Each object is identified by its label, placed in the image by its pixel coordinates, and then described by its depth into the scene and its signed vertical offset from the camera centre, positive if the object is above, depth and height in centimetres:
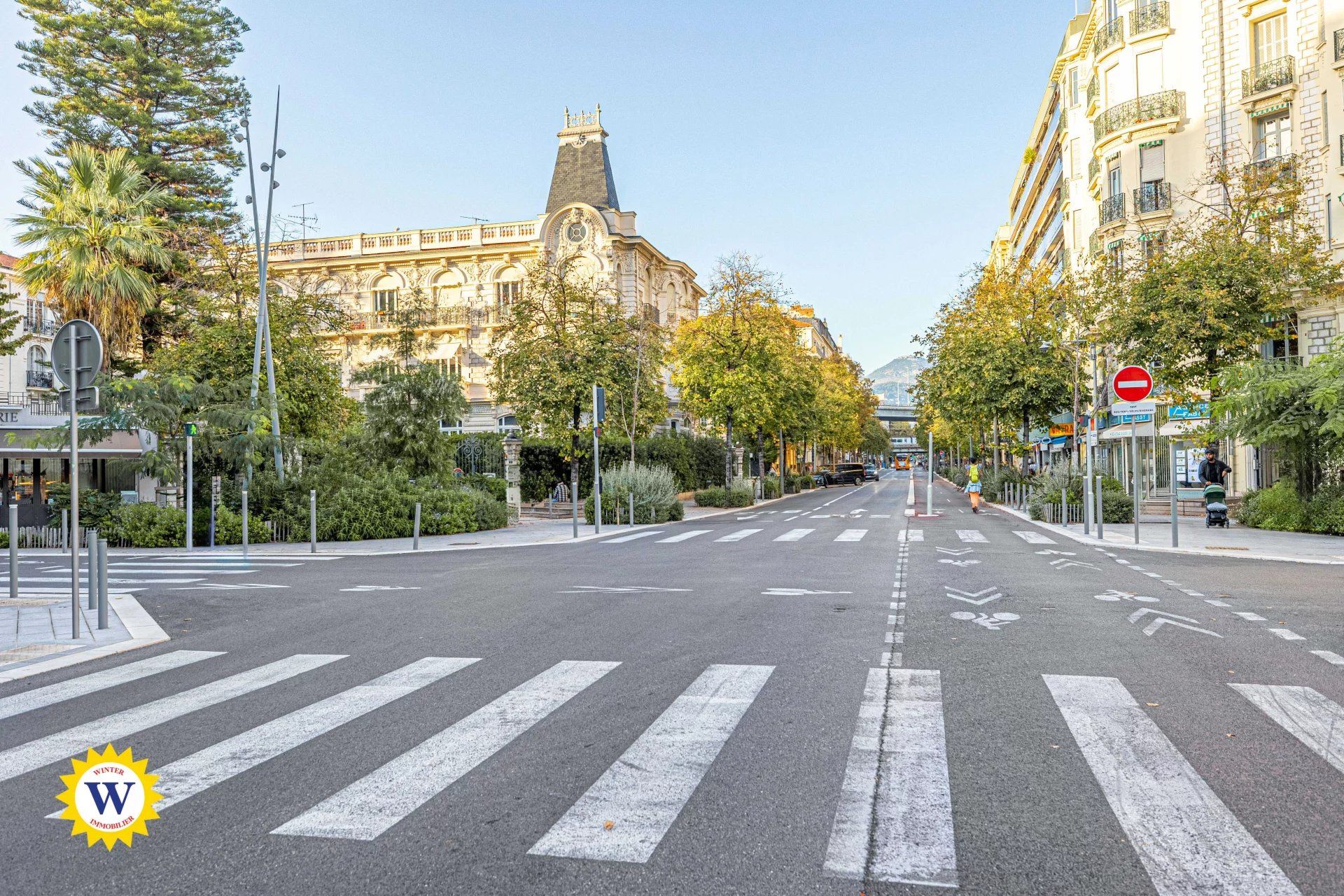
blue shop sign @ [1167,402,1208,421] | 2736 +150
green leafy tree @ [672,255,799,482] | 4106 +492
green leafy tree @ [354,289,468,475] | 2575 +156
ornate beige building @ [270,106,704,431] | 4997 +1088
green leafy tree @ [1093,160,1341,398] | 2427 +450
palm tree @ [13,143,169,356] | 2448 +595
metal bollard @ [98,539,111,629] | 917 -104
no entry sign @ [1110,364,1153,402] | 1786 +145
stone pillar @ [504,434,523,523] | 3059 -2
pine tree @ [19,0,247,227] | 3144 +1295
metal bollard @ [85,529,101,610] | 937 -96
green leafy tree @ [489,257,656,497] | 3145 +381
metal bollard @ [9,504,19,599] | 975 -74
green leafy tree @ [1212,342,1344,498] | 1838 +99
